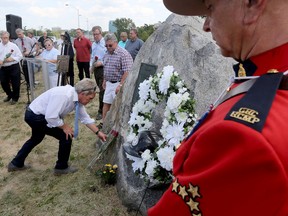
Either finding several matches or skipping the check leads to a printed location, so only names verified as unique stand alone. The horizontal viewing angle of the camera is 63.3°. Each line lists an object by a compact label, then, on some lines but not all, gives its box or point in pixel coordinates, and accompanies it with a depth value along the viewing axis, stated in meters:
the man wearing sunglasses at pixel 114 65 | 3.94
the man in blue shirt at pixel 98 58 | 4.95
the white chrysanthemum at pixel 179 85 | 1.81
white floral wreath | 1.70
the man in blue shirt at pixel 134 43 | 5.68
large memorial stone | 2.45
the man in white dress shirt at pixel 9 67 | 5.80
